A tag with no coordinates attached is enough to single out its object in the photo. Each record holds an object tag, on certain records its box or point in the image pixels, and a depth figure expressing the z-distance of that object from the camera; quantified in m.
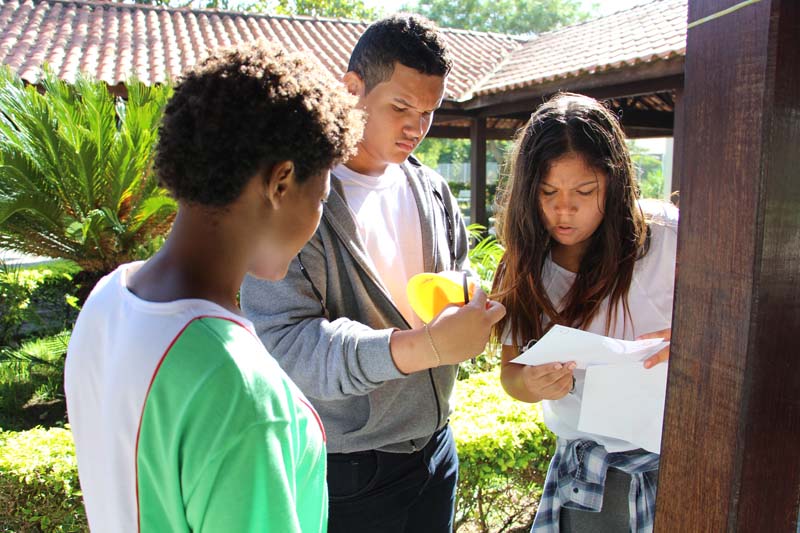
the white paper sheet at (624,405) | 1.48
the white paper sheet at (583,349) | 1.29
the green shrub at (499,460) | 2.99
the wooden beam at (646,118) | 11.34
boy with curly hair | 0.74
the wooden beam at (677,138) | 6.38
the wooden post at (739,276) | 0.85
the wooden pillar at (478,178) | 11.38
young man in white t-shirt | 1.38
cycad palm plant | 5.12
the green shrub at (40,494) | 2.94
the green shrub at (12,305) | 6.57
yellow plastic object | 1.48
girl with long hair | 1.57
